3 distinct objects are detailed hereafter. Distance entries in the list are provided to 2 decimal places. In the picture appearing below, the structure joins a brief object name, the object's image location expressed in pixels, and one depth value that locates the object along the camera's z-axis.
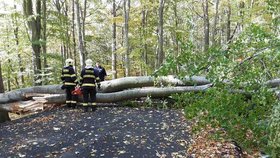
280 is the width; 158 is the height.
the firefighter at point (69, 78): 9.95
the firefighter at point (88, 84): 9.46
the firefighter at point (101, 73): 12.56
